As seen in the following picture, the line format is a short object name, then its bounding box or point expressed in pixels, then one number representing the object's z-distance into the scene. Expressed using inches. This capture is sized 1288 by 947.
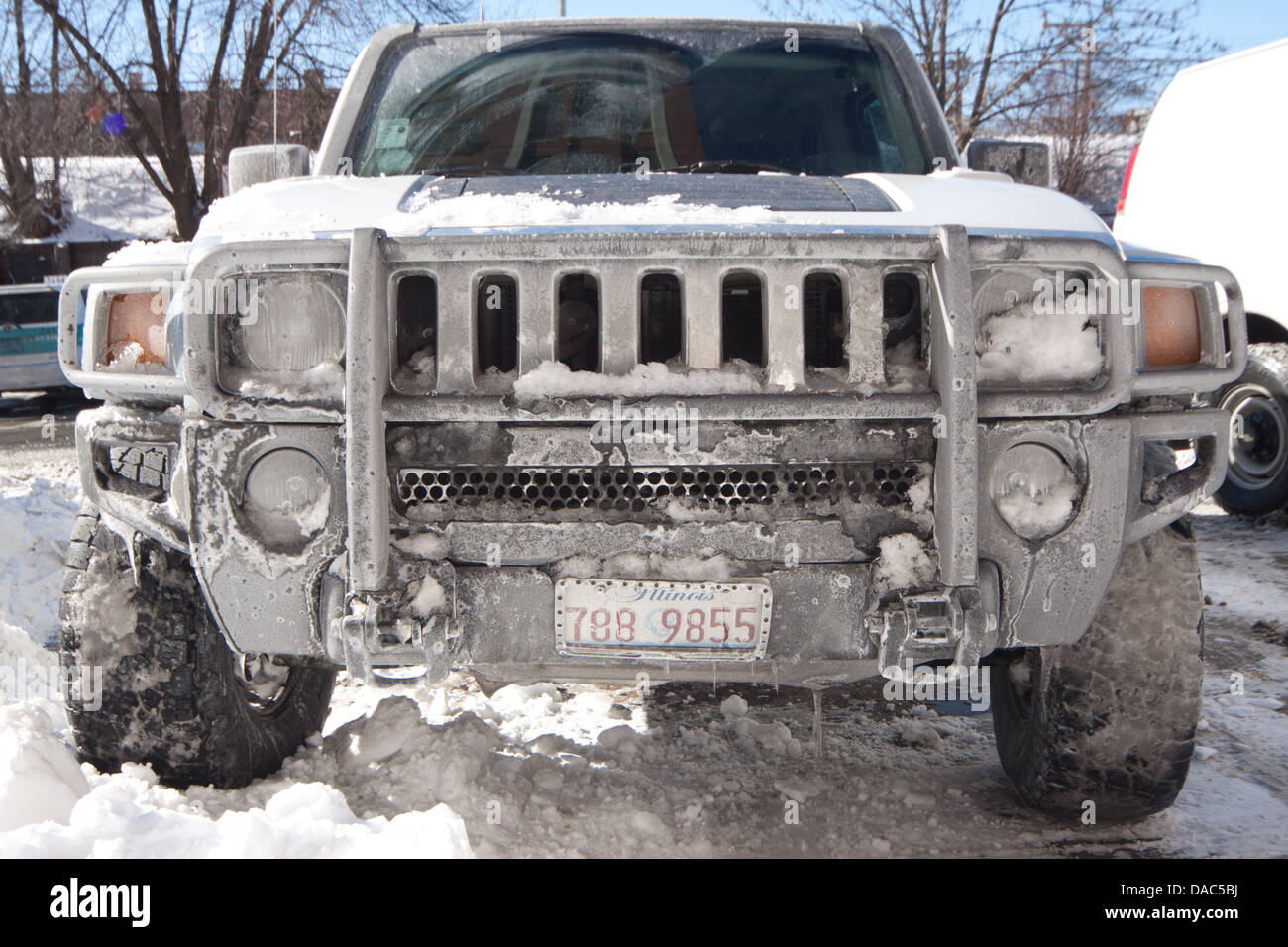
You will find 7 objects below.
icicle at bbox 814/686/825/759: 118.2
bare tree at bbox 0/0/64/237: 620.4
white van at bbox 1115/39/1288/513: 223.1
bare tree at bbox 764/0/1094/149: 575.2
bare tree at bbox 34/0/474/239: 551.5
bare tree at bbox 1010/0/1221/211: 594.9
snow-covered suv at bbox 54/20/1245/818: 83.7
